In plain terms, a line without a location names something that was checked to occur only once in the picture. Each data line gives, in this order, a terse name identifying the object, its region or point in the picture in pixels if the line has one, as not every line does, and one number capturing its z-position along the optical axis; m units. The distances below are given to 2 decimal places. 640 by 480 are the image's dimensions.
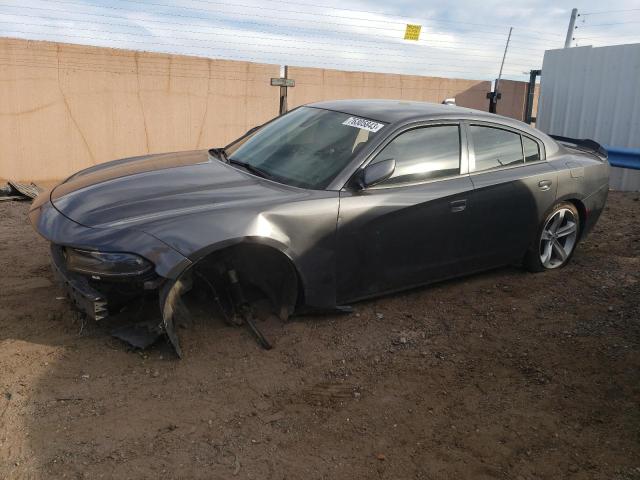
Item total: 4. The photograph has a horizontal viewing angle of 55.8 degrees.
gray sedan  3.36
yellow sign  11.02
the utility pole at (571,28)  11.80
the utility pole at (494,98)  12.50
